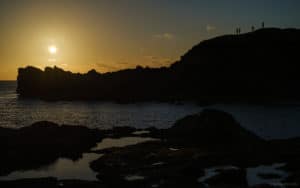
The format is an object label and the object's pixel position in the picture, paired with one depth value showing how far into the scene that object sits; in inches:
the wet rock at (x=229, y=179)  1670.8
